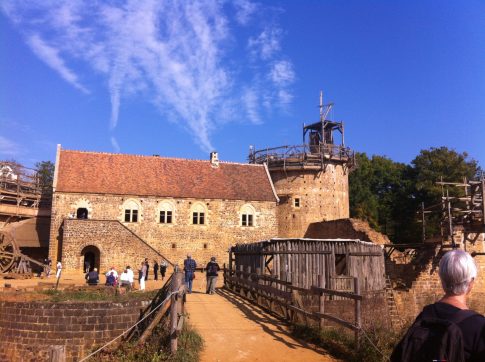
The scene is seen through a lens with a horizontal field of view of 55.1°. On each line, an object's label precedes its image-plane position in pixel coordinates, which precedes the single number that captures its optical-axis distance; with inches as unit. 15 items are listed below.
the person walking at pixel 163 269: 1088.3
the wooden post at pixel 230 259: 905.9
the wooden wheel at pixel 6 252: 1170.0
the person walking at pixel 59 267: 1057.7
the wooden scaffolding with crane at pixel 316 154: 1520.7
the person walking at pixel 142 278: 848.3
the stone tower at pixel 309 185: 1503.4
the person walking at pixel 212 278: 762.8
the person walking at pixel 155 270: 1064.3
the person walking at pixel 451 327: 114.0
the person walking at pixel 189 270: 756.0
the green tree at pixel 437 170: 1692.9
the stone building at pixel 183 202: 1224.8
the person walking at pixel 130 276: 818.8
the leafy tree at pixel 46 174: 1977.4
